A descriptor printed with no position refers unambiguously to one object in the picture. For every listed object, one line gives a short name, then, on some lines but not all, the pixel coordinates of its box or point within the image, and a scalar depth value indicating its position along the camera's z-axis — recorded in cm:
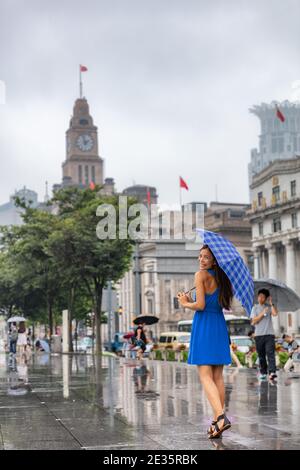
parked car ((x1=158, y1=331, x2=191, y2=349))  5379
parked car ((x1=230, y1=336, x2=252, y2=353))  4491
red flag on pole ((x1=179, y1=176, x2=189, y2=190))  6489
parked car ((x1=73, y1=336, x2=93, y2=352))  7951
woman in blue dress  790
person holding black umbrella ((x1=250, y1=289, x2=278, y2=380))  1480
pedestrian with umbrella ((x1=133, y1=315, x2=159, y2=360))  2770
